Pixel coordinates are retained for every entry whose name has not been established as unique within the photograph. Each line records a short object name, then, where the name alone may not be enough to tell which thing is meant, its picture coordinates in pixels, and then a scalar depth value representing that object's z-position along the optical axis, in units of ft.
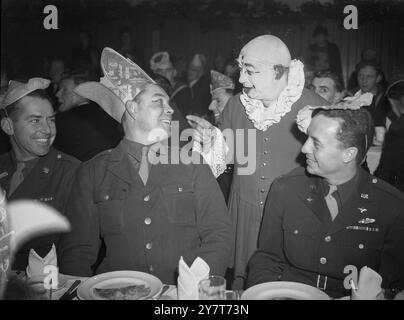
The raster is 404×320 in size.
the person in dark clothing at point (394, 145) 7.23
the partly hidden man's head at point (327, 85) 7.55
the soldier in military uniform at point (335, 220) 6.26
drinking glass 5.18
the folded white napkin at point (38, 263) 5.74
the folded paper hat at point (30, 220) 7.41
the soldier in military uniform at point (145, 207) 6.91
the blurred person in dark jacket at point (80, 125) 7.57
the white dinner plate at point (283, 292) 5.43
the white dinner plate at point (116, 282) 5.42
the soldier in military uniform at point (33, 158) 7.30
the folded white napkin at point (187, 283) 5.35
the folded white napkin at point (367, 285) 5.12
